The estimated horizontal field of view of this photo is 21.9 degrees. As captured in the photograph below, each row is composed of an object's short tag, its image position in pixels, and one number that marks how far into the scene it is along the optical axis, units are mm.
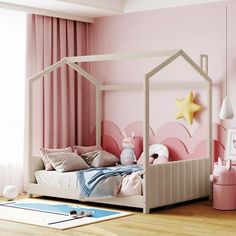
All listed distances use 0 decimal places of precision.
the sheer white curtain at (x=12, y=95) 6094
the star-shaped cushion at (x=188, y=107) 5953
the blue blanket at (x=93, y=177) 5344
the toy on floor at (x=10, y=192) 5688
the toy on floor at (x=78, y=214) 4891
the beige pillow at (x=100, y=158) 6103
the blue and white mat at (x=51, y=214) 4699
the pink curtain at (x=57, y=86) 6312
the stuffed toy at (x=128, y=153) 6211
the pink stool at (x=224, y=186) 5336
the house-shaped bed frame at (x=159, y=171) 5129
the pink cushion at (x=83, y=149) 6301
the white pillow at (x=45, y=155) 5929
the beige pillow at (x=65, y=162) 5785
